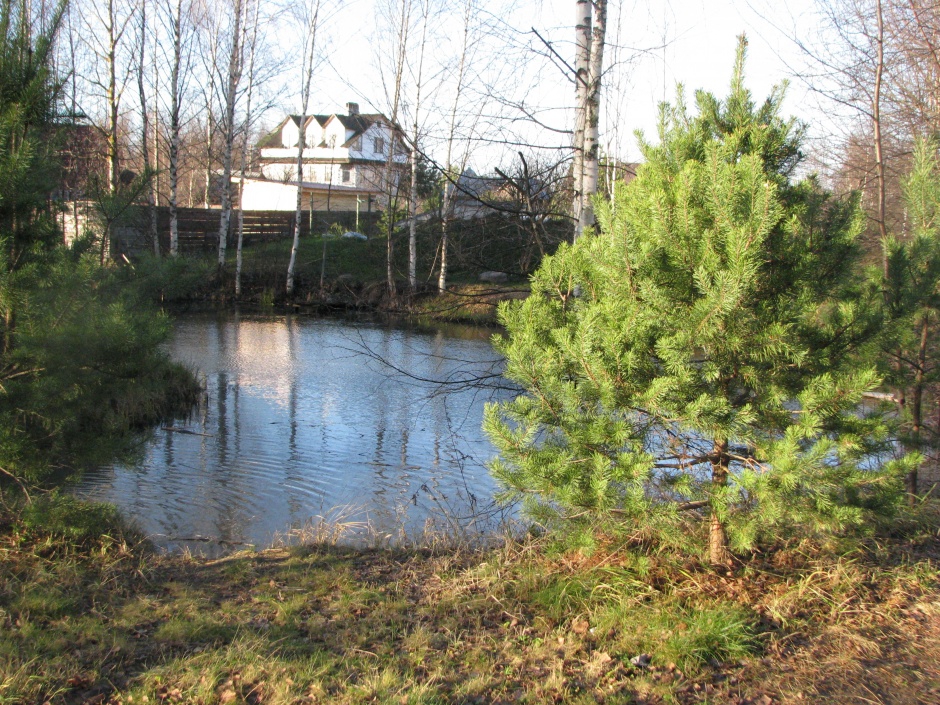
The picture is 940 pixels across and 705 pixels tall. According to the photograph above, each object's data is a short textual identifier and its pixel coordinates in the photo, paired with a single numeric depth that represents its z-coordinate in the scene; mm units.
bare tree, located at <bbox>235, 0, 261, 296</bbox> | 25047
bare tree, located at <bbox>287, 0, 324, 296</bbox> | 25016
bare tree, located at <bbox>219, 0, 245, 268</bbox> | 24156
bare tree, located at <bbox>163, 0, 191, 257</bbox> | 24469
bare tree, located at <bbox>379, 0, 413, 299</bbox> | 24203
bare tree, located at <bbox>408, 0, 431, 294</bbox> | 22866
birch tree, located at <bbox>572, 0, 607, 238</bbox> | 6500
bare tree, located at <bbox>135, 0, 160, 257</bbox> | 24578
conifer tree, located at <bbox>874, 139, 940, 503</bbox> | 5852
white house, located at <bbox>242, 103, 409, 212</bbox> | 45531
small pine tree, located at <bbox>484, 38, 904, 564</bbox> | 4191
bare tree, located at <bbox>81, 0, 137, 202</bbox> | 22438
